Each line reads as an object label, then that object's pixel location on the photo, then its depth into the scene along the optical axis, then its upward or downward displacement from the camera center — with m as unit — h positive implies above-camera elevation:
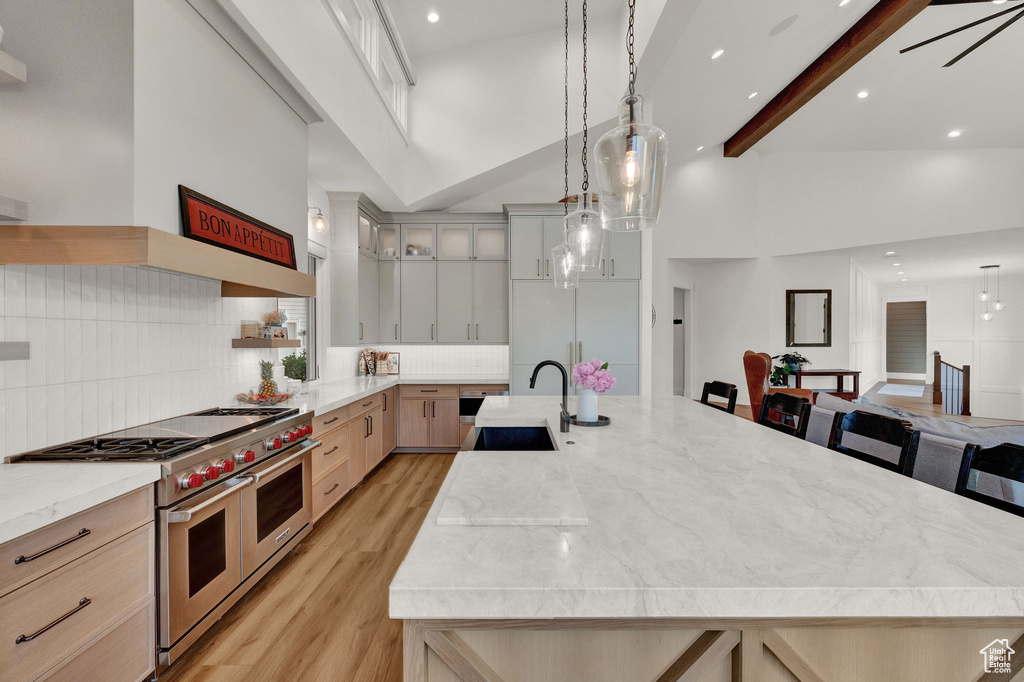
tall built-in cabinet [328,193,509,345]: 5.12 +0.67
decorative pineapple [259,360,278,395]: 3.02 -0.30
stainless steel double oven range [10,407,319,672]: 1.68 -0.72
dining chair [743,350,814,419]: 5.30 -0.45
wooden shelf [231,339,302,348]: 2.86 -0.04
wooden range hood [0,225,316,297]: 1.52 +0.31
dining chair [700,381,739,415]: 2.93 -0.36
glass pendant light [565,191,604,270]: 2.42 +0.57
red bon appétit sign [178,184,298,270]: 1.86 +0.51
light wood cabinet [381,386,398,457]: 4.55 -0.89
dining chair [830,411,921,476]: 1.59 -0.38
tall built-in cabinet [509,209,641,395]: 4.82 +0.32
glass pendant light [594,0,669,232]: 1.29 +0.51
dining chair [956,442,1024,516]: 1.14 -0.39
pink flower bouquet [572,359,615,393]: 2.21 -0.20
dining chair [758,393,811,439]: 2.35 -0.40
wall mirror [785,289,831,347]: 7.23 +0.38
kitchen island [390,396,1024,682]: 0.75 -0.43
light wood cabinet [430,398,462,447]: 4.94 -0.94
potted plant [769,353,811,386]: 6.35 -0.43
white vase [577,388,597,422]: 2.22 -0.34
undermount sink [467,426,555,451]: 2.29 -0.52
